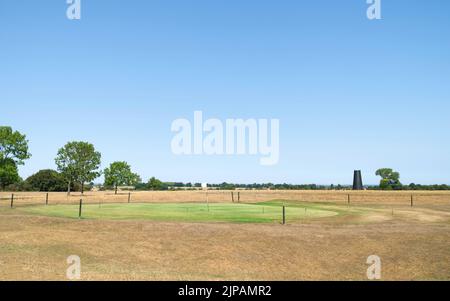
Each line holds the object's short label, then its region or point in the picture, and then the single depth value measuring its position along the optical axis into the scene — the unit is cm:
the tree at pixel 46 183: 12475
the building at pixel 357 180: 12588
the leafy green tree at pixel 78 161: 8906
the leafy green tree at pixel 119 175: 11081
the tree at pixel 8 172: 6145
